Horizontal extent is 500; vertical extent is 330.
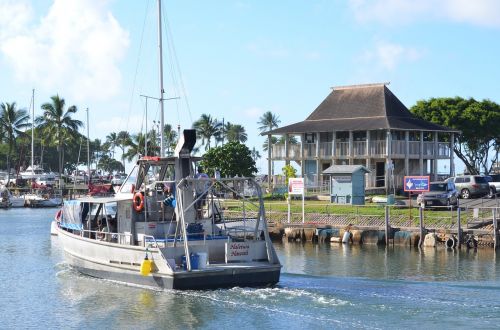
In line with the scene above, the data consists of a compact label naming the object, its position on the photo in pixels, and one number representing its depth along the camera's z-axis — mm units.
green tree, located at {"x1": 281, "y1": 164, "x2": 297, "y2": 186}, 66125
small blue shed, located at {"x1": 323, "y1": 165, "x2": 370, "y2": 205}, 53406
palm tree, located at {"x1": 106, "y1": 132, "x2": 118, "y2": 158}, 173325
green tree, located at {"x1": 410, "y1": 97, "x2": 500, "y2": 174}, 80500
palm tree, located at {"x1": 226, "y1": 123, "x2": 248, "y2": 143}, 148625
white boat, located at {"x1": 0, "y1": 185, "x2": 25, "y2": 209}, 91062
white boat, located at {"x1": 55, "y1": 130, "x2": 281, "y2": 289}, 26406
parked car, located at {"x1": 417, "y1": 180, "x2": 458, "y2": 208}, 47906
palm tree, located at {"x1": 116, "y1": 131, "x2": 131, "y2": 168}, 159600
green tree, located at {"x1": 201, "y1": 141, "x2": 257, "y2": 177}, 69438
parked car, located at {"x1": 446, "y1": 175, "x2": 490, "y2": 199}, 55719
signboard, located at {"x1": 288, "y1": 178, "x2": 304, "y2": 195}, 48562
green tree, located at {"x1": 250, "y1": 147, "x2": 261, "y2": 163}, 158875
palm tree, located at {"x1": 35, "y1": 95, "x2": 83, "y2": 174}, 105812
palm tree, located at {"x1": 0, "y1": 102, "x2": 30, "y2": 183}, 103500
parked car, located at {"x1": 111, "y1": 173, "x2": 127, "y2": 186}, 119144
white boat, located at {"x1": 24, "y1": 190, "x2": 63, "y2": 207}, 92375
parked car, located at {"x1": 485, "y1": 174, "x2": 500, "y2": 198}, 57131
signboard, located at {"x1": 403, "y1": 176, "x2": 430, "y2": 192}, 48125
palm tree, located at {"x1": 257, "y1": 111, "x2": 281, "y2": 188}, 154500
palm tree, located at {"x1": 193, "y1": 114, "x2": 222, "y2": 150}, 112562
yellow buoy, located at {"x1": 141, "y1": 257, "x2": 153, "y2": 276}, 26797
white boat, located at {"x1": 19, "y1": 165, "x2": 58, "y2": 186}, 111812
